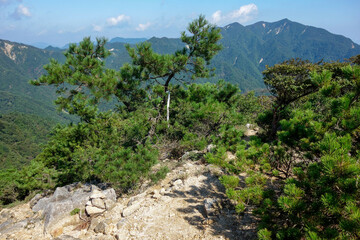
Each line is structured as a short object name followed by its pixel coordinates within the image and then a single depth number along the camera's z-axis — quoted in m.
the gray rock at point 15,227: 4.68
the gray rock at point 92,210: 4.58
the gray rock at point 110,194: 5.04
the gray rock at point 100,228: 3.99
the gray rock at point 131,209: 4.33
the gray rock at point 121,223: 3.96
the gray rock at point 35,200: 6.41
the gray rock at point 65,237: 3.82
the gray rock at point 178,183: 5.22
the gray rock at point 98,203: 4.71
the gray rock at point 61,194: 5.51
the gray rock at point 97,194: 4.91
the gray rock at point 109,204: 4.75
